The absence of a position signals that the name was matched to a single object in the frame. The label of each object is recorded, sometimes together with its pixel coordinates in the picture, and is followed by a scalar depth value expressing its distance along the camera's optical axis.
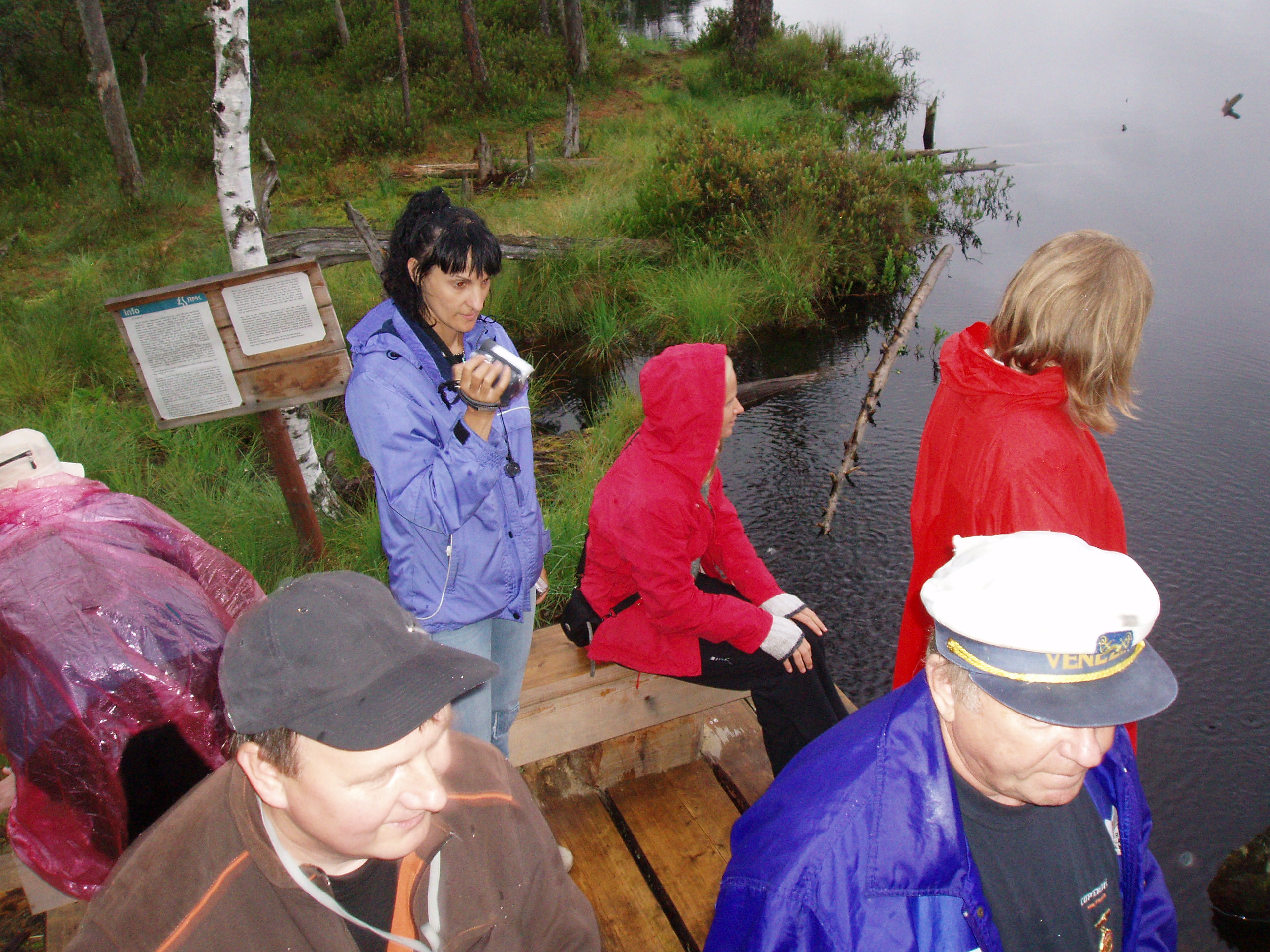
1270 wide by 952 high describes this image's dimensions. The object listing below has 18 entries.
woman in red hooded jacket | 2.38
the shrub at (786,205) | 8.77
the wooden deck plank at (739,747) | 2.77
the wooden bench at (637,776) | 2.44
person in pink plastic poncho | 1.74
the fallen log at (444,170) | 12.09
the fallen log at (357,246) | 6.72
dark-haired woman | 2.09
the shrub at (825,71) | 15.32
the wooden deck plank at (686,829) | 2.39
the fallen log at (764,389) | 6.80
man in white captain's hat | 1.25
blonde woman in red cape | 1.96
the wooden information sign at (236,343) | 2.95
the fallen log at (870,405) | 5.16
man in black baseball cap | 1.11
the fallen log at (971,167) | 11.88
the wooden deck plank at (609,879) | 2.29
